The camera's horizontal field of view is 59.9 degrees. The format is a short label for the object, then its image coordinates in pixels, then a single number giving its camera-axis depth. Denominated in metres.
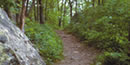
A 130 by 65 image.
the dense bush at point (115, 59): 4.78
